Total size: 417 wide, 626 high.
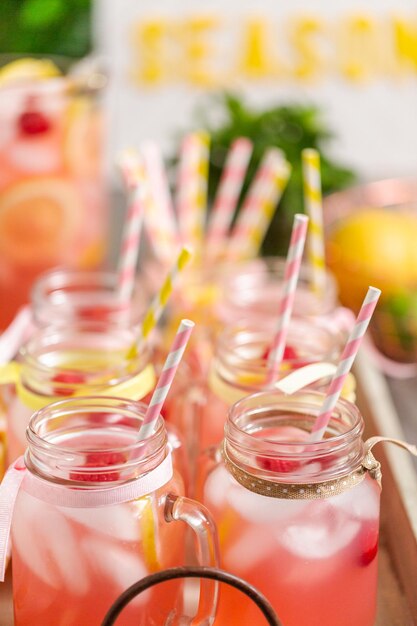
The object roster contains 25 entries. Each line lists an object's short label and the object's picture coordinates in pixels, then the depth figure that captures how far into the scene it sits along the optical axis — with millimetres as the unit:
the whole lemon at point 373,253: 1117
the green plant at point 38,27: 1472
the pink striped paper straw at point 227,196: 1061
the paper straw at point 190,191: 1048
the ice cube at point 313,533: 651
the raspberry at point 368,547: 664
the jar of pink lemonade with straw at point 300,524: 650
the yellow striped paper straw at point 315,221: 859
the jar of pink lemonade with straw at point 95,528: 640
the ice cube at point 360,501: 657
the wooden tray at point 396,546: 720
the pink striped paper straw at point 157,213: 1012
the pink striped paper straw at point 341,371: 672
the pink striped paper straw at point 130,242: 869
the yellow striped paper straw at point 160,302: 728
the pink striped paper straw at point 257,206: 1017
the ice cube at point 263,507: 649
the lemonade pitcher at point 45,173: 1015
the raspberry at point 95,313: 925
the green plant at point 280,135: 1381
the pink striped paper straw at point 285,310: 763
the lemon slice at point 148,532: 645
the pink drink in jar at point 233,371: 766
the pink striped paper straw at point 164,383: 658
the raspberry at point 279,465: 652
